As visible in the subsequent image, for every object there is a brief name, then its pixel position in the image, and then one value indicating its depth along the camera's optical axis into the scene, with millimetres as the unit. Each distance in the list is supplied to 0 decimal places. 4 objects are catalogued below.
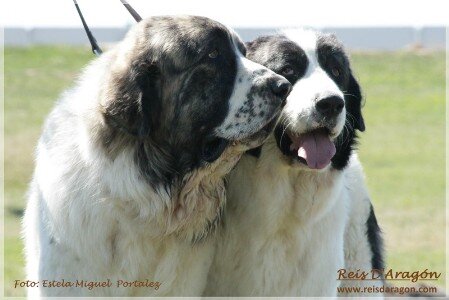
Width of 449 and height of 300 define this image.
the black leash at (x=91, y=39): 11344
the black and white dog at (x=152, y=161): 9633
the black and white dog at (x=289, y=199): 10406
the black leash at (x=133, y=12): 11306
